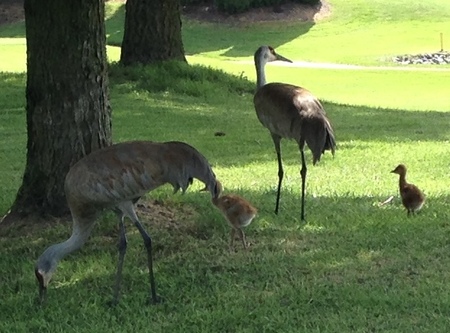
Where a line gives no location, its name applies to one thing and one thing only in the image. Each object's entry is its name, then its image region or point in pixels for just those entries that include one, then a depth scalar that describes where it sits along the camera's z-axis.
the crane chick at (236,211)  12.82
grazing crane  10.74
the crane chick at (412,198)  14.56
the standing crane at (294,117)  14.25
